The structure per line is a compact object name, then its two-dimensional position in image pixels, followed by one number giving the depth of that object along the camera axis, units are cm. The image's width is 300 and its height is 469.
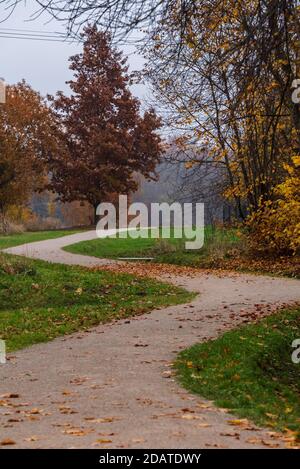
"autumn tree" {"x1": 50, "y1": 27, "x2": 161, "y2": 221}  4172
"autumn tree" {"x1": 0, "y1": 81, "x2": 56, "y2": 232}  3994
